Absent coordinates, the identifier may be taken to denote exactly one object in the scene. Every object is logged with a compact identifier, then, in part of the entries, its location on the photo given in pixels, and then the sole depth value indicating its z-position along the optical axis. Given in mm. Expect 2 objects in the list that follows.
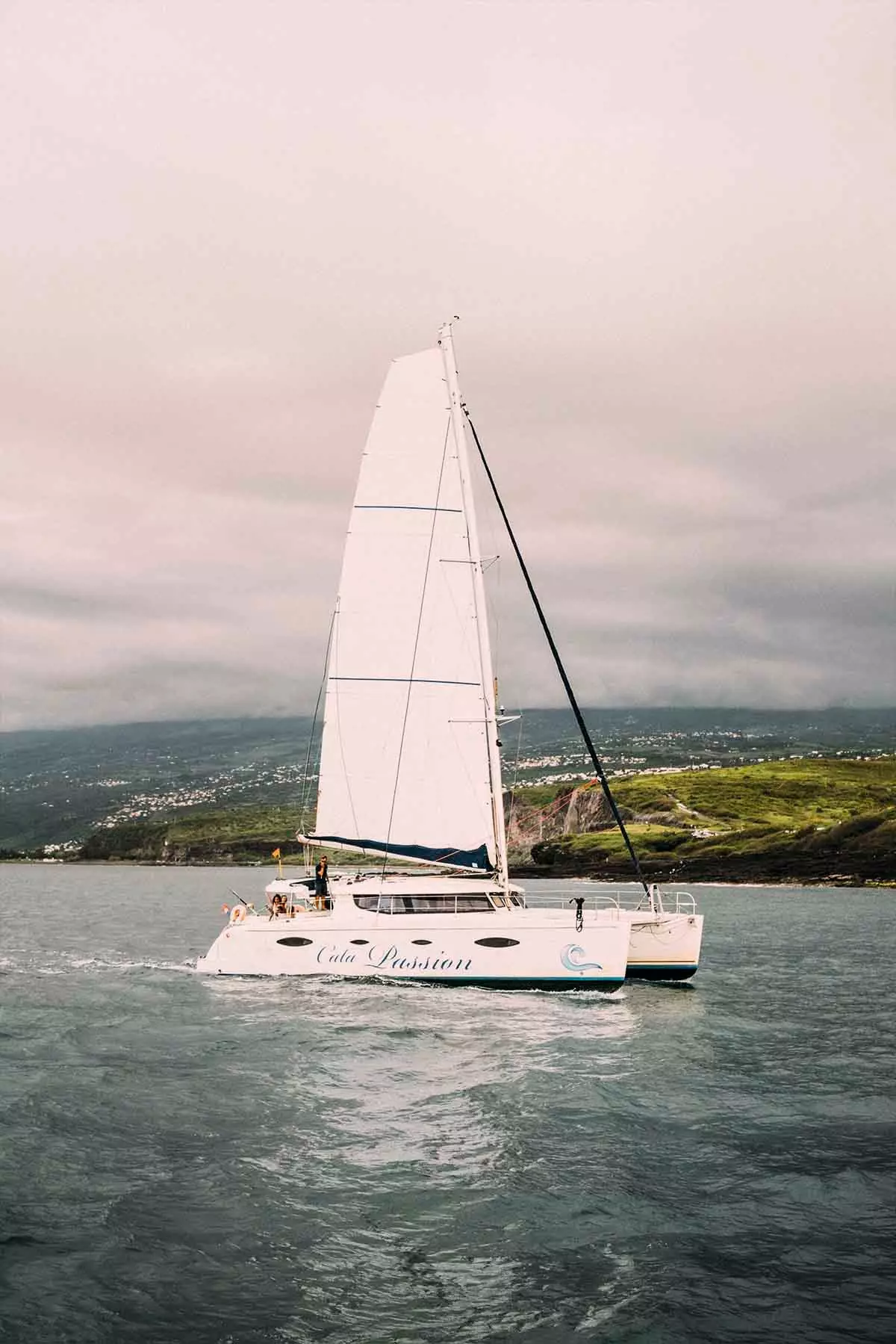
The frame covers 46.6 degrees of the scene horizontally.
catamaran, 35750
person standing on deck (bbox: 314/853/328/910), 38406
